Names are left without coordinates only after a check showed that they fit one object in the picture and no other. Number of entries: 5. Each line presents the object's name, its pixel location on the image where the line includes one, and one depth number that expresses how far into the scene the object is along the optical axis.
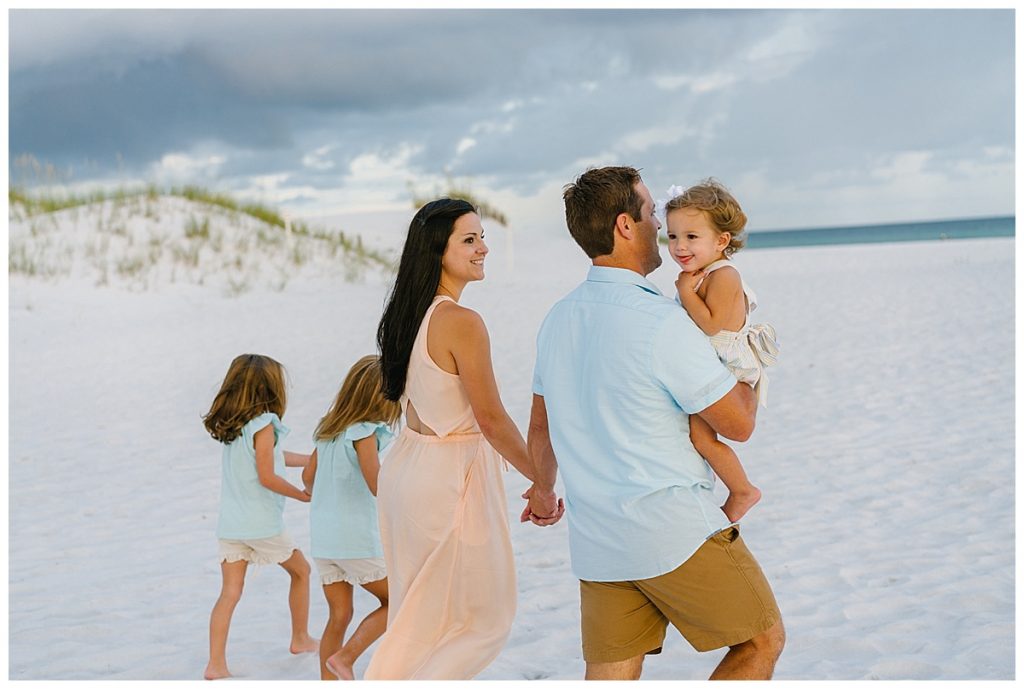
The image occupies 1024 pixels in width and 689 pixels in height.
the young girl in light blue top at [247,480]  4.29
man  2.66
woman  3.29
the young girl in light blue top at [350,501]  4.00
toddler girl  2.77
